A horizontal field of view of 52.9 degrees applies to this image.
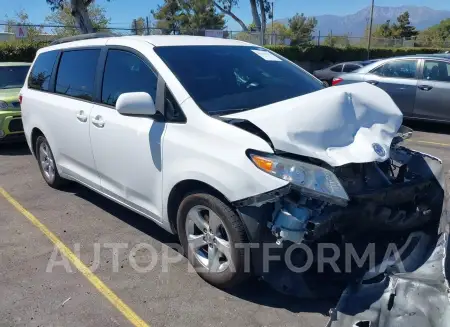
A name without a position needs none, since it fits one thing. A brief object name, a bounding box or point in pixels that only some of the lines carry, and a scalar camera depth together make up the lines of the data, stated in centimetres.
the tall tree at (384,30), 7069
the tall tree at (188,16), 5513
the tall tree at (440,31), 6228
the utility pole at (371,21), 2996
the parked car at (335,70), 1550
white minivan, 277
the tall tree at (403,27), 6925
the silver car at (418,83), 857
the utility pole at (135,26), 2065
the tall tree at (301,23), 7538
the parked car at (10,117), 766
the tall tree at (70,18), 3675
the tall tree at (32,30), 1902
